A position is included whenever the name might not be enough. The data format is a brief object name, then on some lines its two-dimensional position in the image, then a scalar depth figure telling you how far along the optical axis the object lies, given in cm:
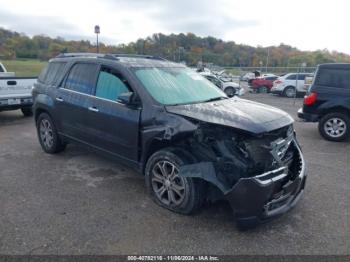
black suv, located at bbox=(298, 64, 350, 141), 692
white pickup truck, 780
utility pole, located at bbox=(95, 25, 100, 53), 1750
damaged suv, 302
